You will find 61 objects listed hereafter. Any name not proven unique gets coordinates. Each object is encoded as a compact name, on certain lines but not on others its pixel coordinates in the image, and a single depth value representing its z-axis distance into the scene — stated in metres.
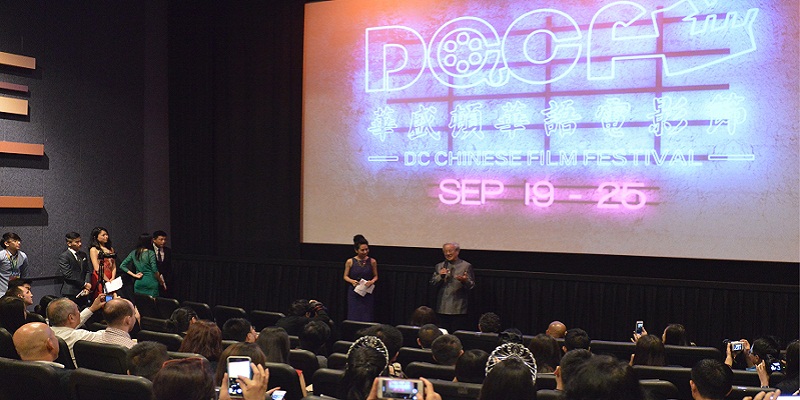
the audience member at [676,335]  6.14
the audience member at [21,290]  6.70
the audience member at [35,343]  4.31
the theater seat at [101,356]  4.63
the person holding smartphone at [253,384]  2.96
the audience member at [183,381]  2.79
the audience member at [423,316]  6.96
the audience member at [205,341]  4.68
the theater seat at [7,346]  5.18
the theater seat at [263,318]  7.46
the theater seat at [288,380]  4.20
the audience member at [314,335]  5.80
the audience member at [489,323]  6.54
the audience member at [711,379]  3.59
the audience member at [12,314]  5.84
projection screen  7.91
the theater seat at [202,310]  7.46
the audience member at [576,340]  5.49
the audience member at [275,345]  4.64
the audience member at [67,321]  5.35
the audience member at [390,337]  5.28
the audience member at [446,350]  4.98
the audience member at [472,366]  4.24
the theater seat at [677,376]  4.65
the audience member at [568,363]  3.81
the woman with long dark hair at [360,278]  9.41
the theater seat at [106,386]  3.54
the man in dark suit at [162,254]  10.36
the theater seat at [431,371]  4.59
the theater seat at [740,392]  4.03
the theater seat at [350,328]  7.00
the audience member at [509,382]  3.08
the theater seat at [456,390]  3.83
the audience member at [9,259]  9.28
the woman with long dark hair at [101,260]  9.46
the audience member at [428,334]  5.97
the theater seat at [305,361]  5.06
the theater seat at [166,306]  7.81
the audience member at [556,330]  6.68
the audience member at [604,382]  2.86
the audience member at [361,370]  3.53
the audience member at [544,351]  4.87
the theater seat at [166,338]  5.46
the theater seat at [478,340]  6.24
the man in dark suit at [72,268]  9.76
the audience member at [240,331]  5.63
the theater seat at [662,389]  4.13
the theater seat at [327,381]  4.25
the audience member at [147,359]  4.07
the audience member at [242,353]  3.71
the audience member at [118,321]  5.22
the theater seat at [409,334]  6.77
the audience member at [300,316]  6.46
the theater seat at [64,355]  4.97
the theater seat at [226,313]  7.39
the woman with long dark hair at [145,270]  10.11
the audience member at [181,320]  6.43
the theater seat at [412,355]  5.43
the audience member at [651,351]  5.08
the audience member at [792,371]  4.32
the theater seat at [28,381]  3.82
